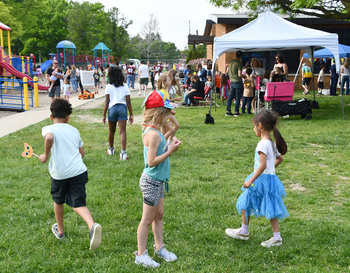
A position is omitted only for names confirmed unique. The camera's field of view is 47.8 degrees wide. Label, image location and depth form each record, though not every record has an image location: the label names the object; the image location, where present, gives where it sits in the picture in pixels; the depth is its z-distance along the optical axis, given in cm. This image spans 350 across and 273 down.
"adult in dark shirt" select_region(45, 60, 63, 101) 1426
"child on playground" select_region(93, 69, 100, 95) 2380
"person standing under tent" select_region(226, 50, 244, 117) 1316
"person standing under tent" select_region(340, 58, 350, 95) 1892
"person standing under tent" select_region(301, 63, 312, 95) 2034
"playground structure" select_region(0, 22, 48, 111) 1661
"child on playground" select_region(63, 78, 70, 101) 1654
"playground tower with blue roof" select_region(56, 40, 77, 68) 3528
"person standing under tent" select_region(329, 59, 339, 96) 2065
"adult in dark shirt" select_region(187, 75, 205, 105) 1672
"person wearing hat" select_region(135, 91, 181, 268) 336
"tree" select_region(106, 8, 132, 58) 4972
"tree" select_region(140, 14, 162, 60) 5856
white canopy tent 1170
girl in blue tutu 375
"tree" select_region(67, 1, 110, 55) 5222
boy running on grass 389
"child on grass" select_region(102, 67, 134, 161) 733
